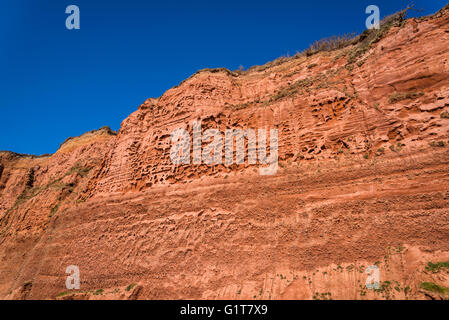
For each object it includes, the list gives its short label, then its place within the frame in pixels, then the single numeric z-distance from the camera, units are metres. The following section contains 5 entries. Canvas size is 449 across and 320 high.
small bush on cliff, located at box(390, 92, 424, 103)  10.71
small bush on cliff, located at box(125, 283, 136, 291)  12.86
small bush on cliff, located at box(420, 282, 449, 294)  7.00
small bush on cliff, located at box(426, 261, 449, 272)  7.56
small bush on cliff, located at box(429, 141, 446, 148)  9.15
